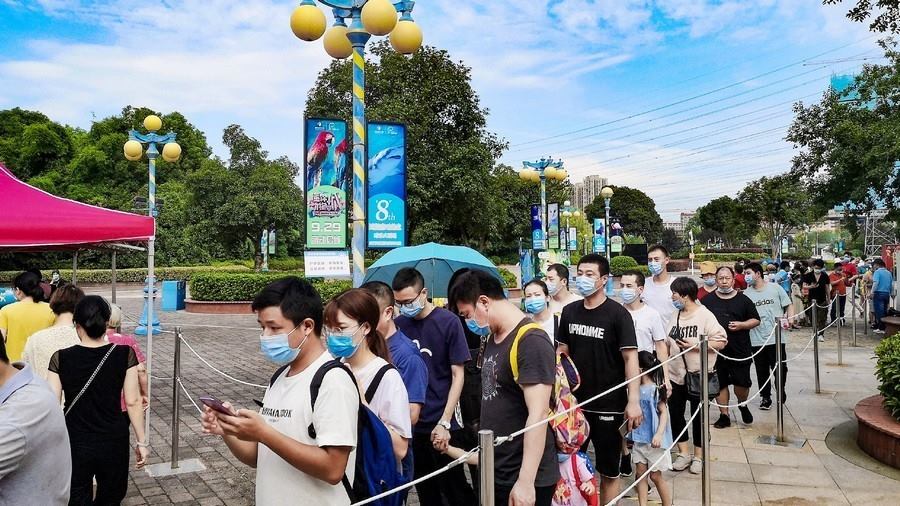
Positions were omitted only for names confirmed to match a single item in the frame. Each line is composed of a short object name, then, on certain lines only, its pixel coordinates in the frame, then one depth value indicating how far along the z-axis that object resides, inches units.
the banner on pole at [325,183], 315.9
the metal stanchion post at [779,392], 267.6
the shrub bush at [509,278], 1080.7
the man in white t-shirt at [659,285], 264.5
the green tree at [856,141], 591.5
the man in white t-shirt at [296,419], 84.7
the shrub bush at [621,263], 1758.5
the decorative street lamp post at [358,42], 288.2
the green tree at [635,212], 3595.0
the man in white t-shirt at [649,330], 205.3
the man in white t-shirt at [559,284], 229.5
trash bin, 890.7
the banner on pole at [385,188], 322.7
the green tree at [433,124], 1028.5
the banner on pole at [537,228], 960.3
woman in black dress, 145.9
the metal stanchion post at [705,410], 185.3
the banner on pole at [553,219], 1075.3
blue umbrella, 271.9
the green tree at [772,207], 2071.9
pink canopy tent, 233.6
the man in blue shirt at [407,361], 142.2
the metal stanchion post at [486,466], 94.0
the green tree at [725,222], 2324.4
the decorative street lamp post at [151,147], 604.0
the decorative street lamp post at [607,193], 1237.7
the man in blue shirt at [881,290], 607.5
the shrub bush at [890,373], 243.3
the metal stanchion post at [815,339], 334.6
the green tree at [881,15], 320.2
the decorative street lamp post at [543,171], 904.9
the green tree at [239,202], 1274.6
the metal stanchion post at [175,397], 237.1
